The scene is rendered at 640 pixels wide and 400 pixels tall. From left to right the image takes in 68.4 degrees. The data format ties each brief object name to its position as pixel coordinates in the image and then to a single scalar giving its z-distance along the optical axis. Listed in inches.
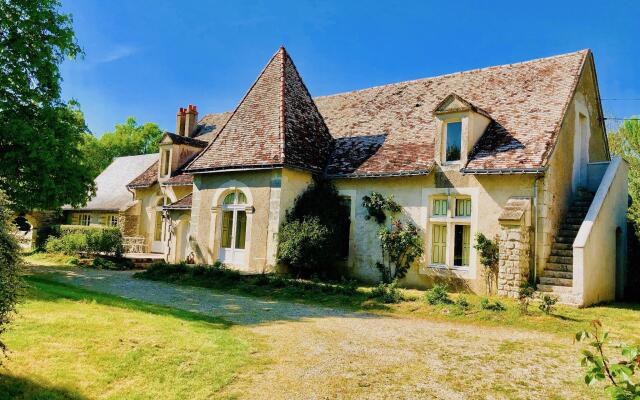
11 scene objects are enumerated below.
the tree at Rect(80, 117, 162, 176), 1974.7
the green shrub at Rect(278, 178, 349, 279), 553.9
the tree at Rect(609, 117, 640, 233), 1000.6
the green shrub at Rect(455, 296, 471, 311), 398.1
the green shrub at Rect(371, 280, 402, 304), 439.8
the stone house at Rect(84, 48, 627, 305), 492.4
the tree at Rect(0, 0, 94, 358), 581.3
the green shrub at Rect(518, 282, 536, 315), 384.8
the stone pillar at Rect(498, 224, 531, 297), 467.2
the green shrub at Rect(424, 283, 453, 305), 422.6
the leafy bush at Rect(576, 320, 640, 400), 96.7
